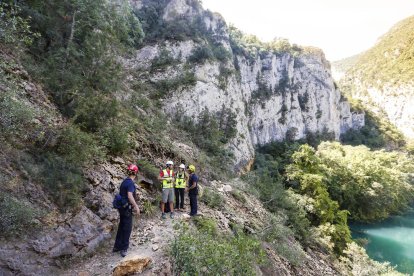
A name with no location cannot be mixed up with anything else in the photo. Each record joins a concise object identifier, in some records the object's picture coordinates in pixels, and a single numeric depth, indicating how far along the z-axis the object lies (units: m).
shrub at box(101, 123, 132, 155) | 8.17
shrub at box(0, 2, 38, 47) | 5.92
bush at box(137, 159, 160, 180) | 8.77
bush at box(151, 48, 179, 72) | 24.30
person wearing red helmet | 5.51
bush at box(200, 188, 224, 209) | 9.69
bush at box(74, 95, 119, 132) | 7.95
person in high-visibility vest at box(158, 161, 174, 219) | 7.41
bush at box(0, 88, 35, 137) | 5.28
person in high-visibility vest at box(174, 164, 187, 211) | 7.80
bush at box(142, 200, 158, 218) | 7.35
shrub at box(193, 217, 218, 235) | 7.18
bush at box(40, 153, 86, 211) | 5.79
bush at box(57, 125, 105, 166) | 6.43
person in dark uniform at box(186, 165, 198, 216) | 7.85
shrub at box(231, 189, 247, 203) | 12.42
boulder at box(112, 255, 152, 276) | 4.96
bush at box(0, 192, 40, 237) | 4.59
